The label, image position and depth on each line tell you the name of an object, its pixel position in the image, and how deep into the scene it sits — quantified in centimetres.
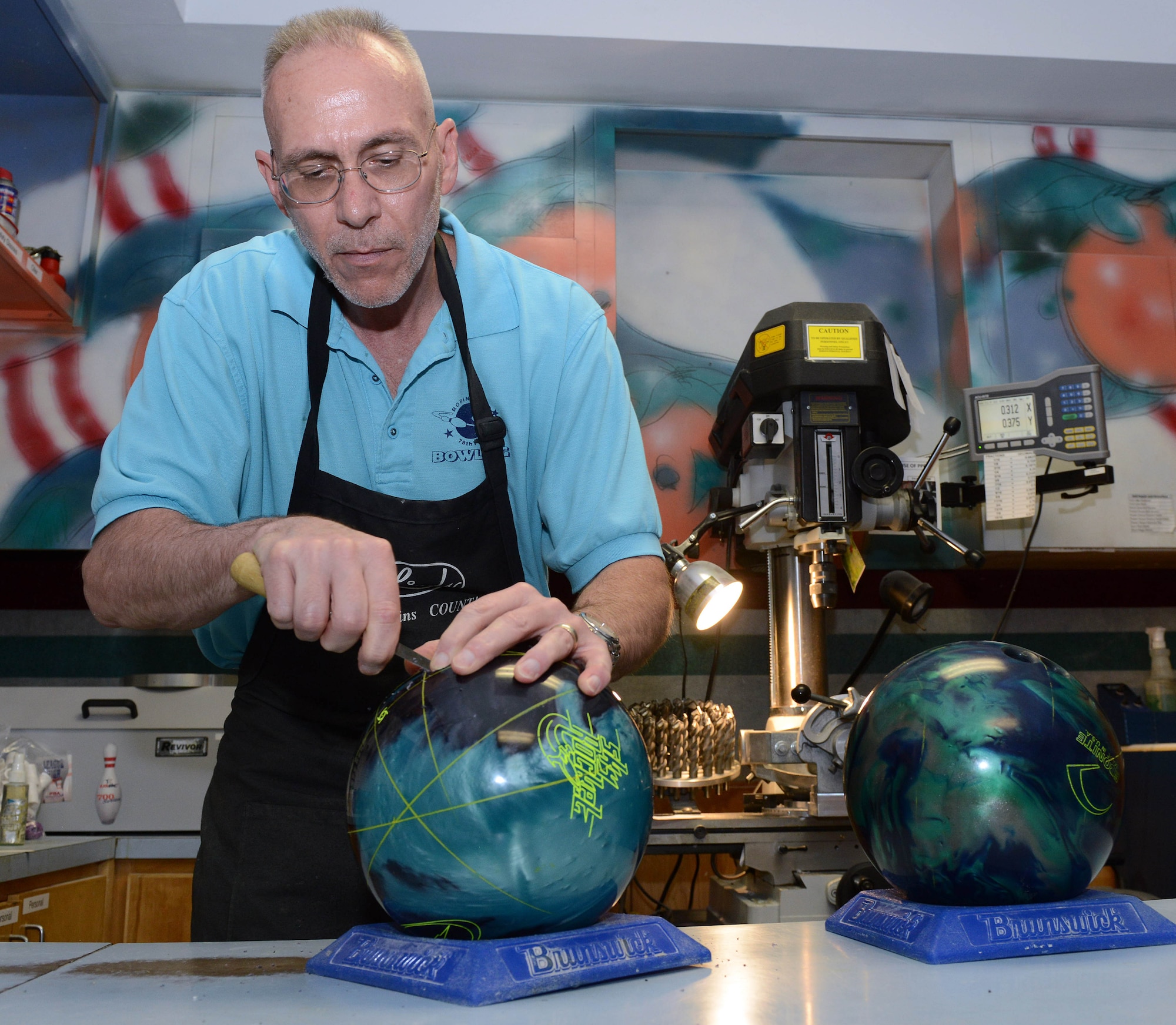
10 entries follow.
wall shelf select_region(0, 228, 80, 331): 235
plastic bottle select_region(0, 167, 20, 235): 251
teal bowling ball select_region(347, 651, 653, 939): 74
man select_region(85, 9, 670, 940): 122
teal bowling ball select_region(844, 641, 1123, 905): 85
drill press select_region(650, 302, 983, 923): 187
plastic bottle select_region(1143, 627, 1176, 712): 284
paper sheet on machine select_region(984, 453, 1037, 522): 258
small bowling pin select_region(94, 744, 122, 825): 237
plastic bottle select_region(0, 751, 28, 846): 220
